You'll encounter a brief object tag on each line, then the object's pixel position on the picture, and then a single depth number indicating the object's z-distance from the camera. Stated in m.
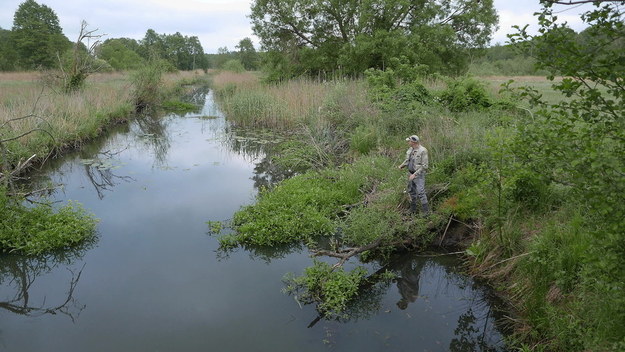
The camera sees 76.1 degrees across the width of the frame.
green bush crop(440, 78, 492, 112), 11.41
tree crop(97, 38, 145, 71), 42.47
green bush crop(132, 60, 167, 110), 22.19
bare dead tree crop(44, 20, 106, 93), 18.31
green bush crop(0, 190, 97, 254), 6.62
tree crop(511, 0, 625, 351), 2.44
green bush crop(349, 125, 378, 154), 10.77
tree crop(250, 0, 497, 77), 19.61
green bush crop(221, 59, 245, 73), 46.66
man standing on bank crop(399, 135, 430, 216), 6.73
